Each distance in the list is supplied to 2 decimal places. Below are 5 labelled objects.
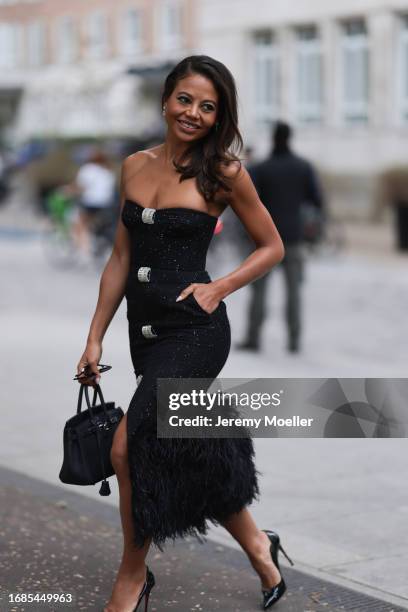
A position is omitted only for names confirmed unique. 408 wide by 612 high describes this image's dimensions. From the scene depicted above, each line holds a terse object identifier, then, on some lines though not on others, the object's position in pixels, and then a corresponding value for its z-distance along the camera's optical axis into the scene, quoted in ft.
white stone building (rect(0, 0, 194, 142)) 165.37
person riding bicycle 64.90
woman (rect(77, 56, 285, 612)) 14.17
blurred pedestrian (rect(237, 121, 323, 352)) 36.78
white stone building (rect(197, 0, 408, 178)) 105.19
